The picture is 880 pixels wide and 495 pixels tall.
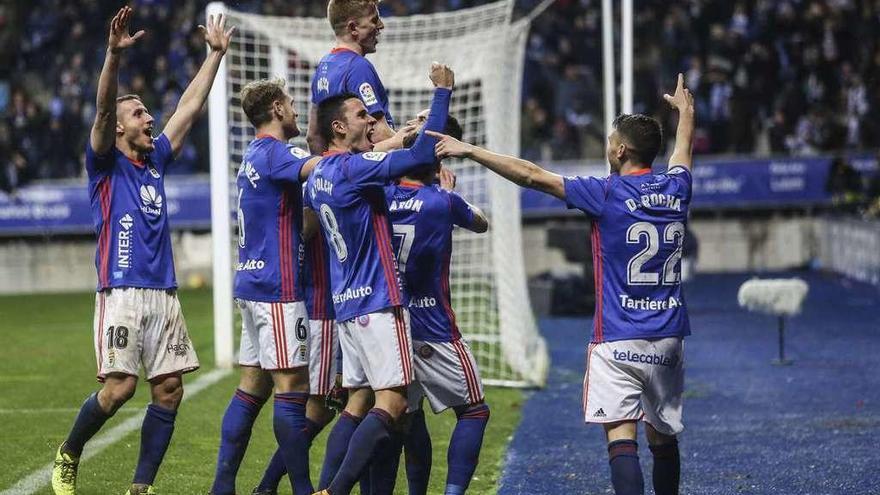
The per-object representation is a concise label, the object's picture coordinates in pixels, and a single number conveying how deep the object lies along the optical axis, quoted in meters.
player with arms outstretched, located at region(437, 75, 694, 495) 11.92
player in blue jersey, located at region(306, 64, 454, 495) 11.98
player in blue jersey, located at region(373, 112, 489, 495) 12.87
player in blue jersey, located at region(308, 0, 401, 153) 13.15
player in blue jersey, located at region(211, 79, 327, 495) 13.20
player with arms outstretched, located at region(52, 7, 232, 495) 13.37
